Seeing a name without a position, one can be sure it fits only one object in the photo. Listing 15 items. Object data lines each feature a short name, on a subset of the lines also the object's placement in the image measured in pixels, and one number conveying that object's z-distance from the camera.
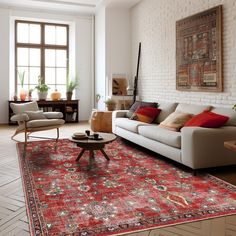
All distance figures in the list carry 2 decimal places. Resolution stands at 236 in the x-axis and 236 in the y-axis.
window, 8.76
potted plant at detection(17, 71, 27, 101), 8.37
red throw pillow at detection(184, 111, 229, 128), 3.80
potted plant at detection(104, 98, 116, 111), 7.24
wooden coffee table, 3.96
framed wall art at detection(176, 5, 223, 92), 4.71
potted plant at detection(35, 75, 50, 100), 8.50
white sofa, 3.61
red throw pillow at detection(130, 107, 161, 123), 5.44
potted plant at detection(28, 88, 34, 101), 8.54
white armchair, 4.95
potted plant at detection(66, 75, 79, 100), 8.79
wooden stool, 6.89
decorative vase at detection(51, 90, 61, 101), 8.67
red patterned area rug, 2.35
